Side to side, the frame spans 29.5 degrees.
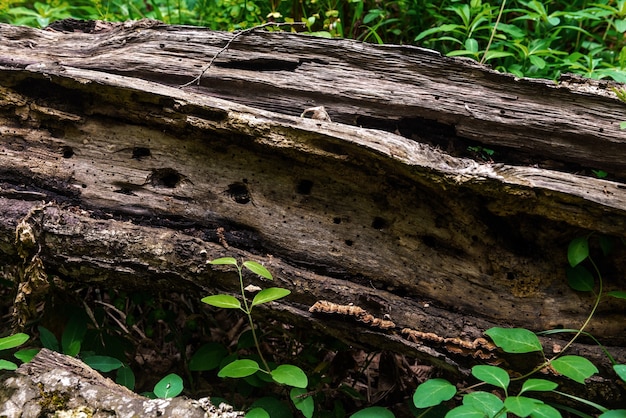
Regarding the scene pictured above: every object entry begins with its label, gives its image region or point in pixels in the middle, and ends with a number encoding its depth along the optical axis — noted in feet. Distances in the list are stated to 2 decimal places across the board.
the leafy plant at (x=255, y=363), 3.38
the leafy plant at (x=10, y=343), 3.39
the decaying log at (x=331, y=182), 3.55
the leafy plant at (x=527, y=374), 3.19
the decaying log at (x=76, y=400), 3.34
